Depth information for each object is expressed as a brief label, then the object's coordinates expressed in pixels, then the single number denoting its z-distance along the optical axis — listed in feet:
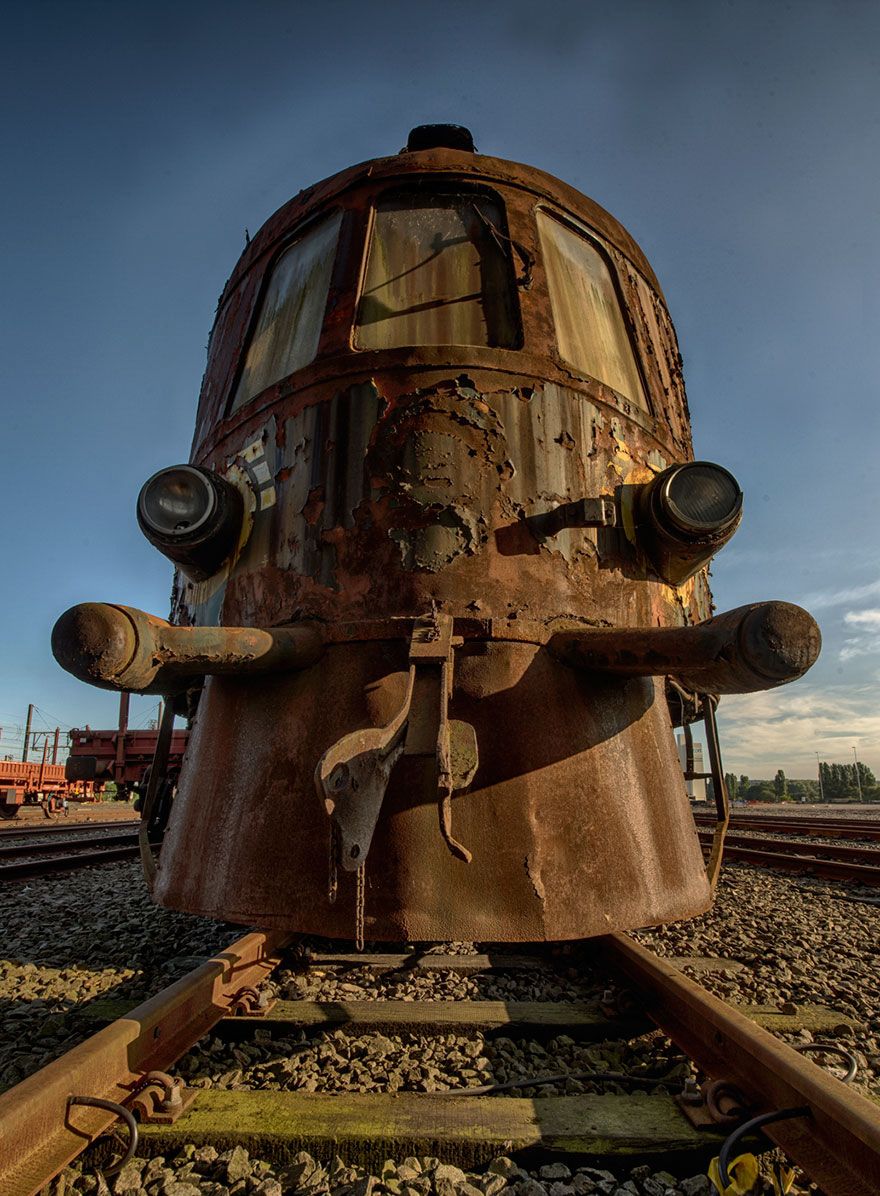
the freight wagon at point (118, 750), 45.39
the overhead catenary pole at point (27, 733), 131.04
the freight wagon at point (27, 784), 61.00
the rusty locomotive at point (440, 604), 7.63
